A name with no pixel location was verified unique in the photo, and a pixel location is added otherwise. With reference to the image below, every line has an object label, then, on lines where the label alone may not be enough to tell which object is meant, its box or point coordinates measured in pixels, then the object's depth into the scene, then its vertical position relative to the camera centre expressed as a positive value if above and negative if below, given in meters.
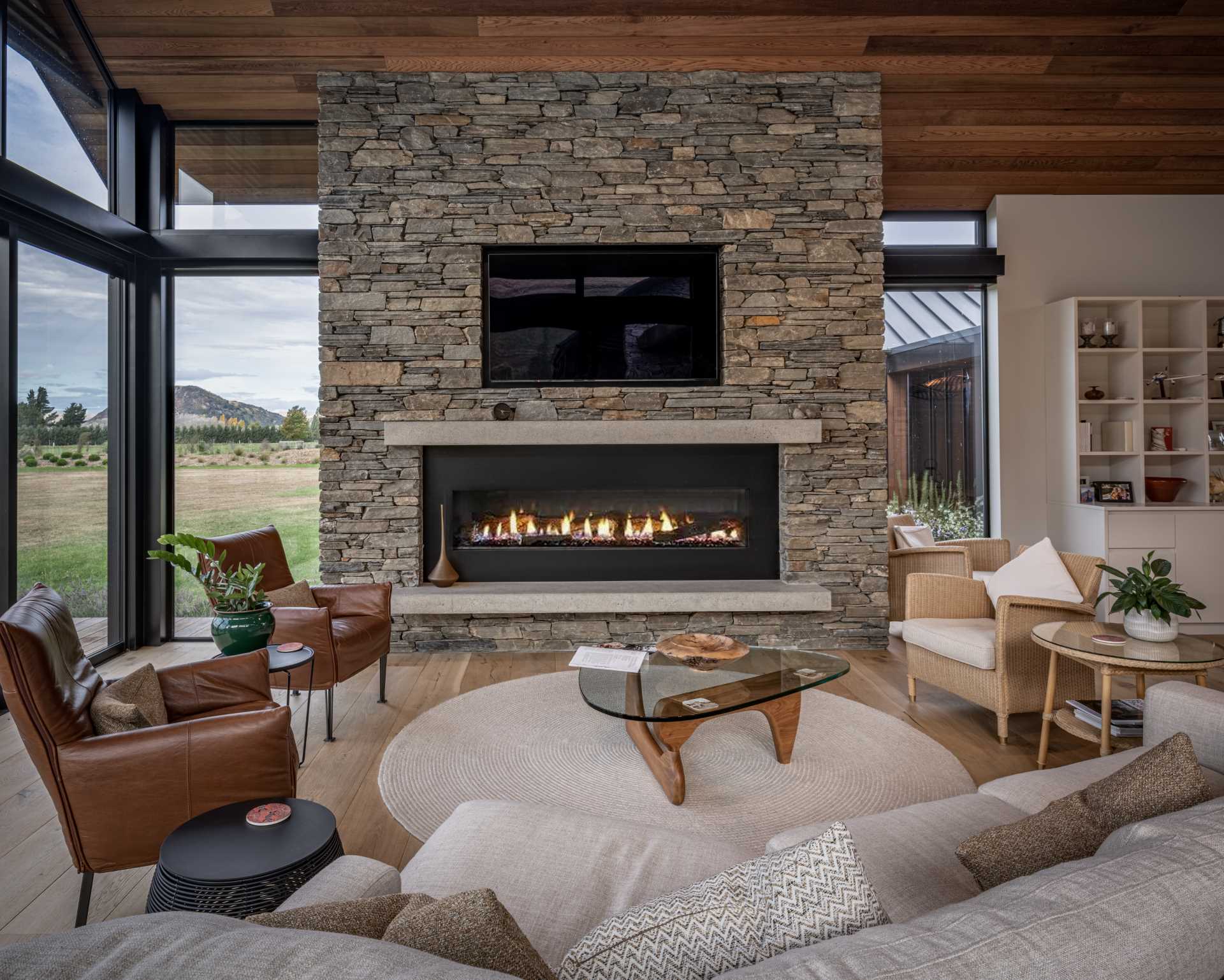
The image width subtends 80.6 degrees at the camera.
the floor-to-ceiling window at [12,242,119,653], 3.71 +0.33
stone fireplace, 4.40 +1.05
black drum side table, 1.37 -0.72
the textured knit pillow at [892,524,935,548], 4.78 -0.29
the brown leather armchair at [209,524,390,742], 3.13 -0.58
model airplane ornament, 5.09 +0.80
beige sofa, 0.66 -0.47
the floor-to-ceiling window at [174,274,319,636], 4.82 +0.57
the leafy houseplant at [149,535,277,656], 2.58 -0.40
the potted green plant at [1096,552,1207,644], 2.63 -0.40
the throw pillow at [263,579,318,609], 3.46 -0.48
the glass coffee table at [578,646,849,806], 2.41 -0.70
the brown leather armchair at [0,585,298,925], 1.73 -0.65
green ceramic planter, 2.58 -0.49
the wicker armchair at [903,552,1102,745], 2.99 -0.67
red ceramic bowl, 4.96 +0.03
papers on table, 2.81 -0.66
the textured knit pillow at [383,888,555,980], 0.79 -0.49
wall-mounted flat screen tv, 4.54 +1.13
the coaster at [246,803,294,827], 1.56 -0.70
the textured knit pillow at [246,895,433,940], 0.86 -0.52
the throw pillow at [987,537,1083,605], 3.22 -0.39
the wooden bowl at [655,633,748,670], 2.84 -0.63
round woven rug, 2.49 -1.07
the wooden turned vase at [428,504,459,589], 4.43 -0.49
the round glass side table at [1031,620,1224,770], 2.47 -0.57
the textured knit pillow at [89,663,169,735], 1.86 -0.57
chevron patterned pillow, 0.87 -0.53
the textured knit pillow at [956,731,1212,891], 1.10 -0.54
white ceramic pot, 2.65 -0.50
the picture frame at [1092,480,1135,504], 5.04 +0.00
